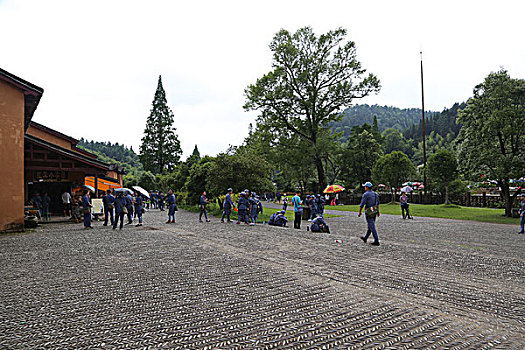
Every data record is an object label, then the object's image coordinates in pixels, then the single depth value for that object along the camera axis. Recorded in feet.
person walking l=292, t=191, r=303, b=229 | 54.68
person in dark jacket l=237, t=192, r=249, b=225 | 57.88
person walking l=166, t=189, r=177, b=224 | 61.84
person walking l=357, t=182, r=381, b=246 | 34.91
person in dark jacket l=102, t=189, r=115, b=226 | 54.39
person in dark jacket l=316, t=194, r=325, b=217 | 65.00
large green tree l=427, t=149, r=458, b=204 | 116.06
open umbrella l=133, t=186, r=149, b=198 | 73.19
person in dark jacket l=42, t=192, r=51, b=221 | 63.62
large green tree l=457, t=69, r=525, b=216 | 70.38
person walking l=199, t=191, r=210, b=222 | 64.18
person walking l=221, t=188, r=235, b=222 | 60.23
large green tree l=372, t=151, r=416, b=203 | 141.94
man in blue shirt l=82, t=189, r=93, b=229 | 51.42
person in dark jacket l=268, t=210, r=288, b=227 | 56.75
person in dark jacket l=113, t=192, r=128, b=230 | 50.44
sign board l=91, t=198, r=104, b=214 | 67.38
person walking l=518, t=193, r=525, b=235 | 50.22
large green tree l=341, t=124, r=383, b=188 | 168.96
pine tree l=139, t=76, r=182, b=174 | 187.01
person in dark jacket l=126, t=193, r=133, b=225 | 59.87
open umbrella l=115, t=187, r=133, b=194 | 51.34
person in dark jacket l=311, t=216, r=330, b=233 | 47.03
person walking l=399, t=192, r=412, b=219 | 74.79
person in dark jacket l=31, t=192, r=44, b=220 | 62.80
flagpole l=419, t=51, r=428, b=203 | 123.28
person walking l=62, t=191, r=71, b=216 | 70.69
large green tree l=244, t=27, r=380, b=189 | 103.23
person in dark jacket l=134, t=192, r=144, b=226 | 58.54
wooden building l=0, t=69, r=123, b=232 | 45.68
